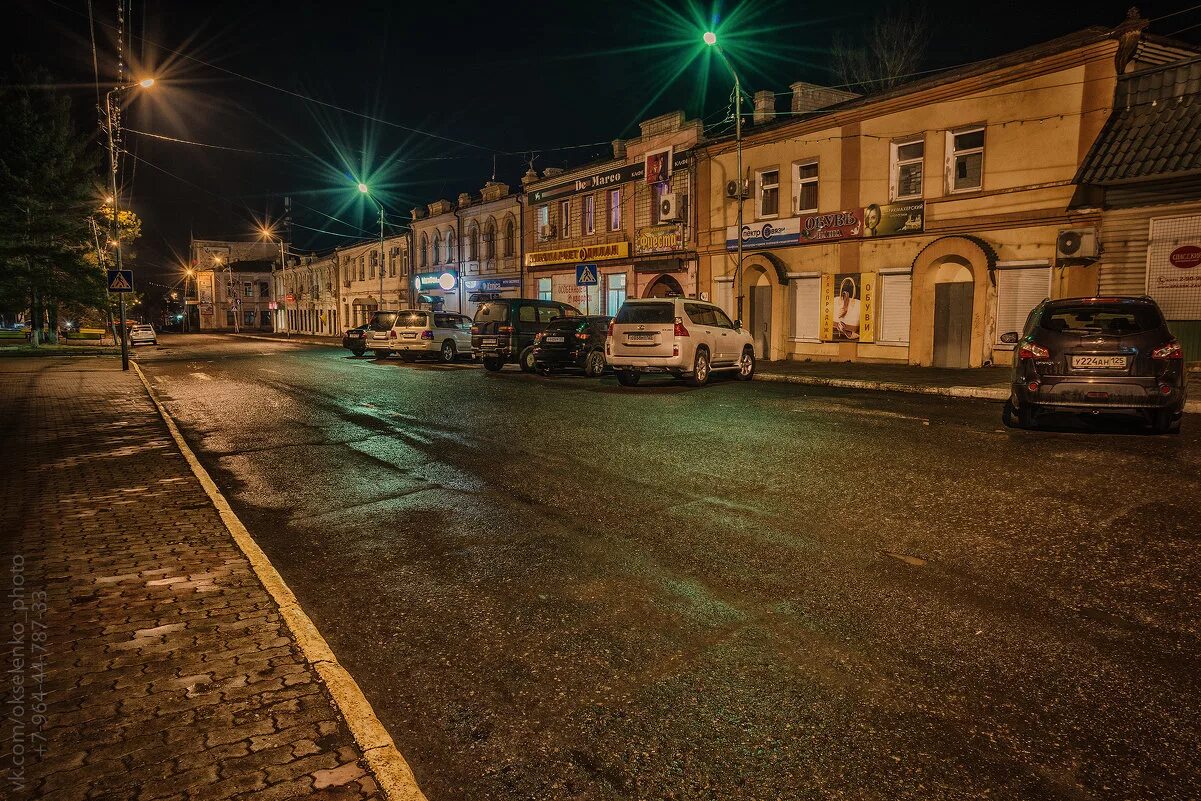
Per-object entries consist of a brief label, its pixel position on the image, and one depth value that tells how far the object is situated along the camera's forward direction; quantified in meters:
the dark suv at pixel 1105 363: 8.37
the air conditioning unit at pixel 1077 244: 16.09
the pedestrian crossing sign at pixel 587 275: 23.22
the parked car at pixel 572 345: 18.11
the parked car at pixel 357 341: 29.52
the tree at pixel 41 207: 32.69
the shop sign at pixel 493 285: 39.59
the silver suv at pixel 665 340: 14.82
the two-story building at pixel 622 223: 28.20
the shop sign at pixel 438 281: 44.34
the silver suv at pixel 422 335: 25.77
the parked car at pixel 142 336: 48.33
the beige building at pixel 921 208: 16.89
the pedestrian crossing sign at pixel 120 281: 19.75
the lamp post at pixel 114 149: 20.27
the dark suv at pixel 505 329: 20.61
